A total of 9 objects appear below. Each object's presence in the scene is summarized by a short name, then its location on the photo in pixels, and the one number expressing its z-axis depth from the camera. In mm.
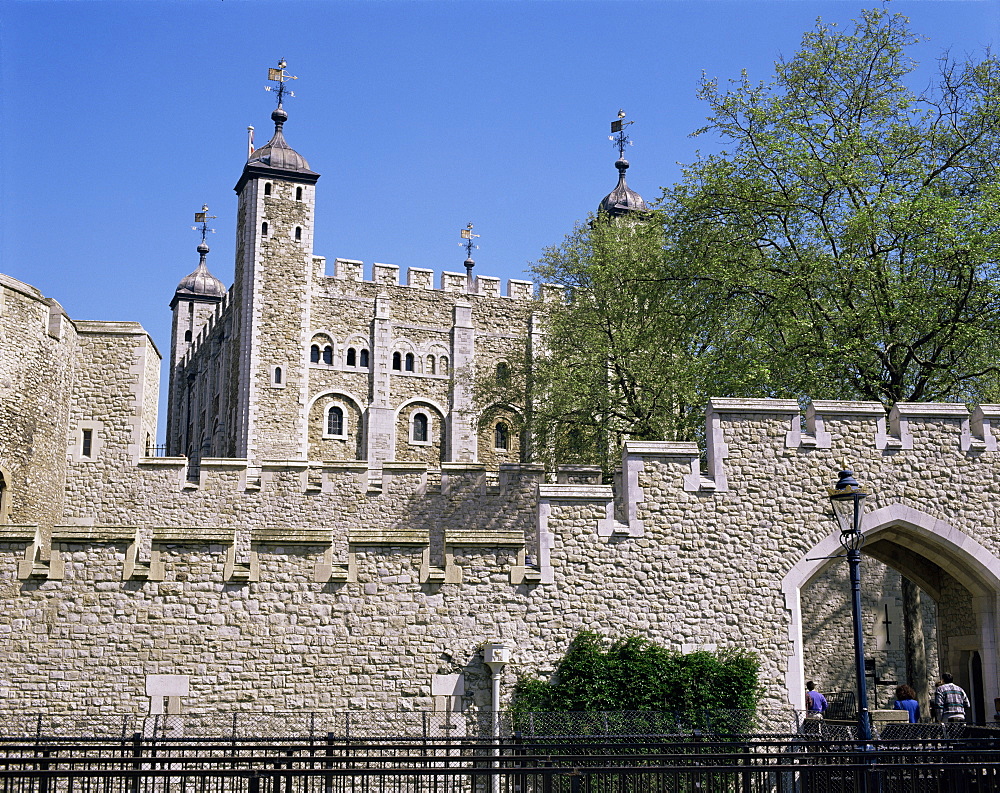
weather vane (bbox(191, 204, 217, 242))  64312
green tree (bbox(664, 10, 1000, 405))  20141
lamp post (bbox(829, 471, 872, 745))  11992
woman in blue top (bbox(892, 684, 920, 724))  15758
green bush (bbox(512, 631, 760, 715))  15055
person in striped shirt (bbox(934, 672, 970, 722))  14734
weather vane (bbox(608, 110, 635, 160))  48812
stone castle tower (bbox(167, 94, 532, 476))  43906
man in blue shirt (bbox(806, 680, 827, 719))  15971
